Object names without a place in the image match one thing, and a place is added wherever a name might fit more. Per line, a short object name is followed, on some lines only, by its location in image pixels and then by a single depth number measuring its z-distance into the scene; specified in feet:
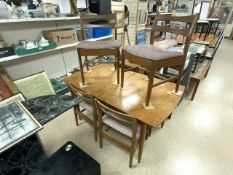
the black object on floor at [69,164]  3.04
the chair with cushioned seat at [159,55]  3.48
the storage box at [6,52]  5.20
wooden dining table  3.82
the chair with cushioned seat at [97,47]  4.53
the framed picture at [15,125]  2.60
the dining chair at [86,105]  4.21
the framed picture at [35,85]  6.35
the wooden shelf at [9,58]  5.22
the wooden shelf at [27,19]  4.86
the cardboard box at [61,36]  6.60
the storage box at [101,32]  8.72
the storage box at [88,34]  8.08
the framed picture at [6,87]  5.36
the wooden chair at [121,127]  3.55
